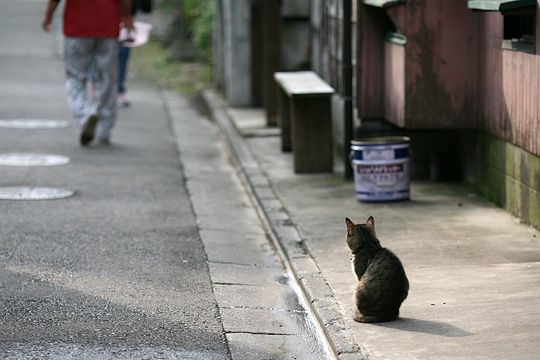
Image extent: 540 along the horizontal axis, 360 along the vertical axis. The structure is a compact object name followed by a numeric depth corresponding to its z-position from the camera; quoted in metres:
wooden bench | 24.77
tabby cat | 13.52
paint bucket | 21.30
